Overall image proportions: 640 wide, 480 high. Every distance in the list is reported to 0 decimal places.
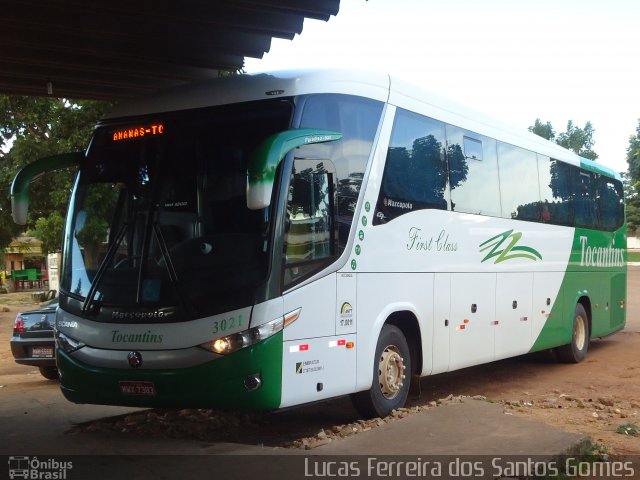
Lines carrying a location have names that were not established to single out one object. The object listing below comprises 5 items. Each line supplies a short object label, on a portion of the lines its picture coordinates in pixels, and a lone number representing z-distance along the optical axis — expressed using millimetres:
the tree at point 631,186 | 70750
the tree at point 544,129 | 98375
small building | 46062
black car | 11703
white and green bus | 6574
